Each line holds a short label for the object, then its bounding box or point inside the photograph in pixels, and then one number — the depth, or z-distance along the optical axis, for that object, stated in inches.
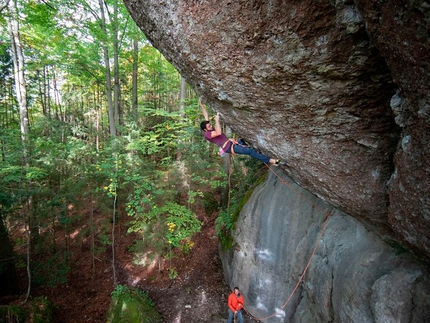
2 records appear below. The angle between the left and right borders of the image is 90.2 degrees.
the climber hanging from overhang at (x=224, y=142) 186.7
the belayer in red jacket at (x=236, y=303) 256.1
